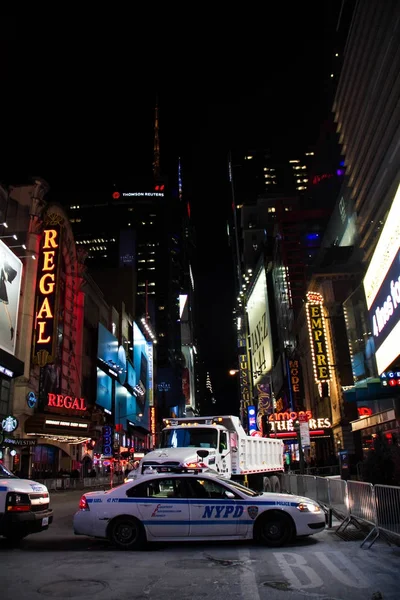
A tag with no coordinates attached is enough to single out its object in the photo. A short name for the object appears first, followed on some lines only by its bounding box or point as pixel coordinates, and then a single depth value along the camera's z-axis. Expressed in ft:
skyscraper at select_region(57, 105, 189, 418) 577.02
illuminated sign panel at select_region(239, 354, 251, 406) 356.79
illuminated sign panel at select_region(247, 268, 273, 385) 297.12
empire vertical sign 137.59
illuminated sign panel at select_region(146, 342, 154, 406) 328.33
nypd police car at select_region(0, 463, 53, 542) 33.86
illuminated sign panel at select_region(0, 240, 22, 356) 98.68
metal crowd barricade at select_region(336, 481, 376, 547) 34.53
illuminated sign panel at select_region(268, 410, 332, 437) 156.46
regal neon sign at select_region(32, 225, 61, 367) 118.42
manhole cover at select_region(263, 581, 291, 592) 22.79
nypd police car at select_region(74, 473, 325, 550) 33.35
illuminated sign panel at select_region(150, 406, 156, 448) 316.64
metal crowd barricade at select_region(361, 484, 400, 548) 31.45
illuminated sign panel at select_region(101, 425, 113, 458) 174.29
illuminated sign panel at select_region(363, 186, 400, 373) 56.23
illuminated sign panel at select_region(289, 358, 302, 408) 187.21
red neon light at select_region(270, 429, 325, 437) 160.31
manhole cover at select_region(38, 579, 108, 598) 22.39
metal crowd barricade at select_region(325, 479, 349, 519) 41.75
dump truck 48.96
